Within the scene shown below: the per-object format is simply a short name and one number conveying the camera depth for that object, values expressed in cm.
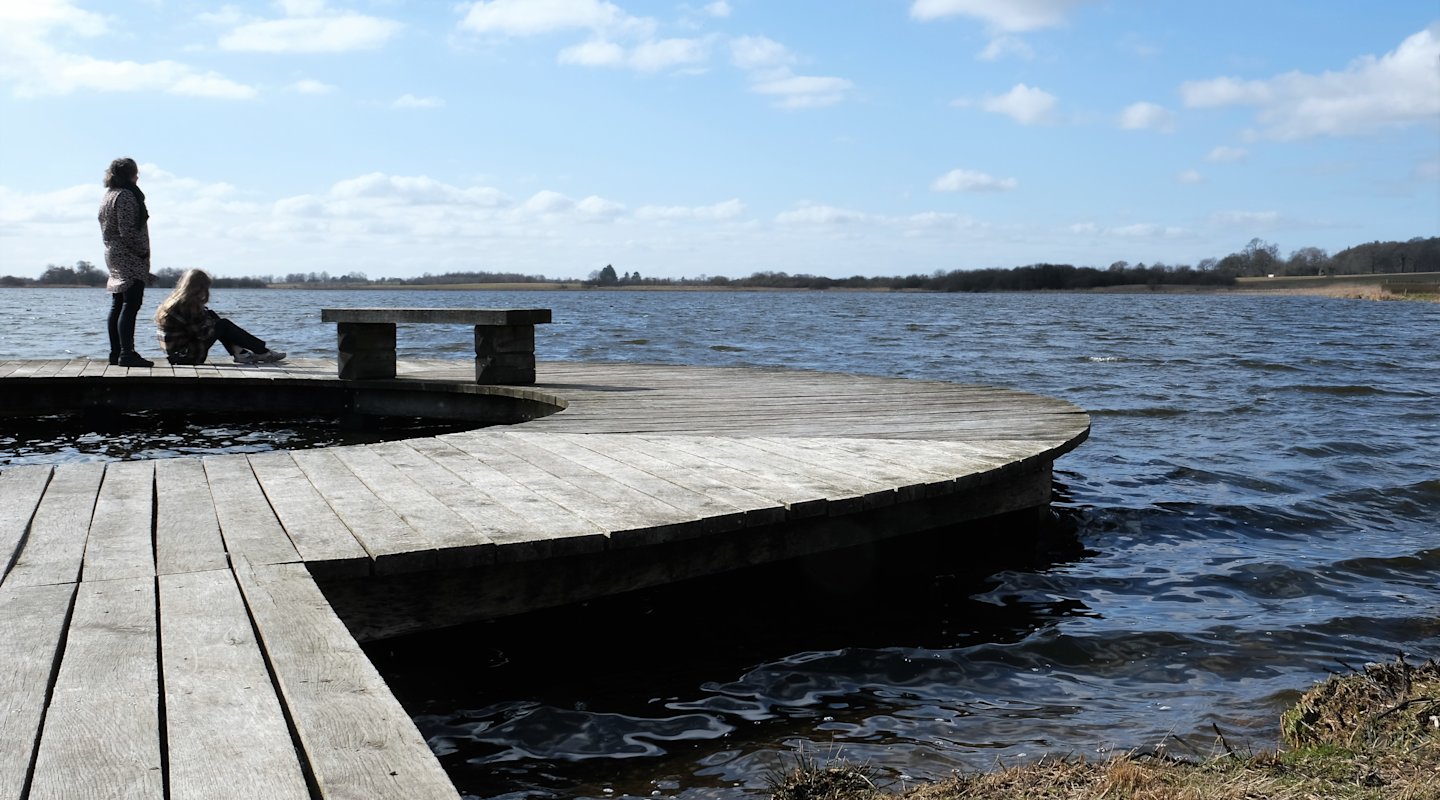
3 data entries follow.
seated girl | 1048
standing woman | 945
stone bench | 851
